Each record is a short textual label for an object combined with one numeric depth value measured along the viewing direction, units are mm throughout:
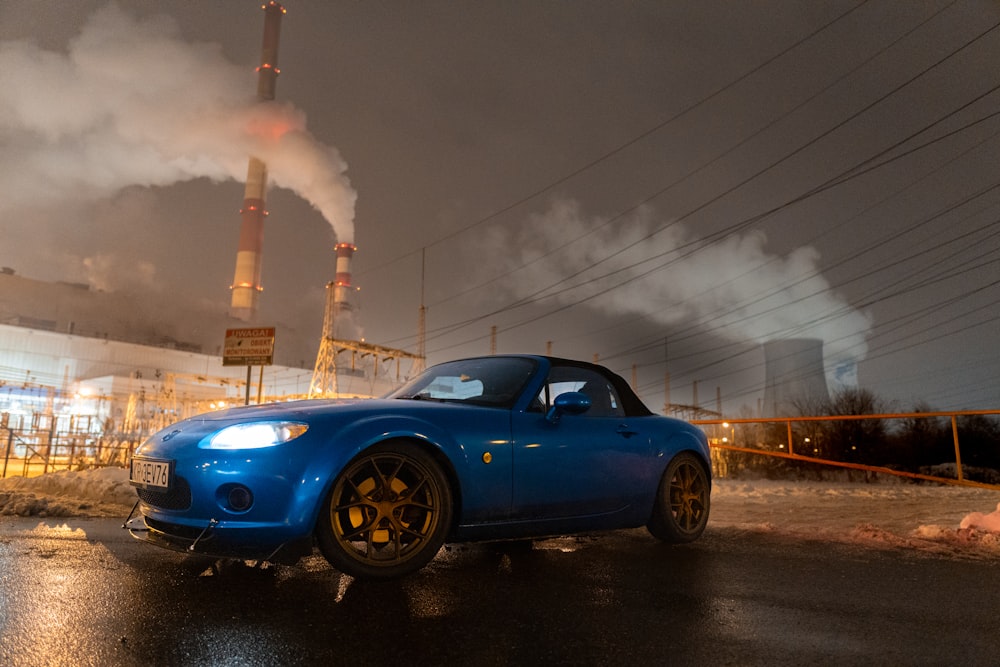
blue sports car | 3002
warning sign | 13680
